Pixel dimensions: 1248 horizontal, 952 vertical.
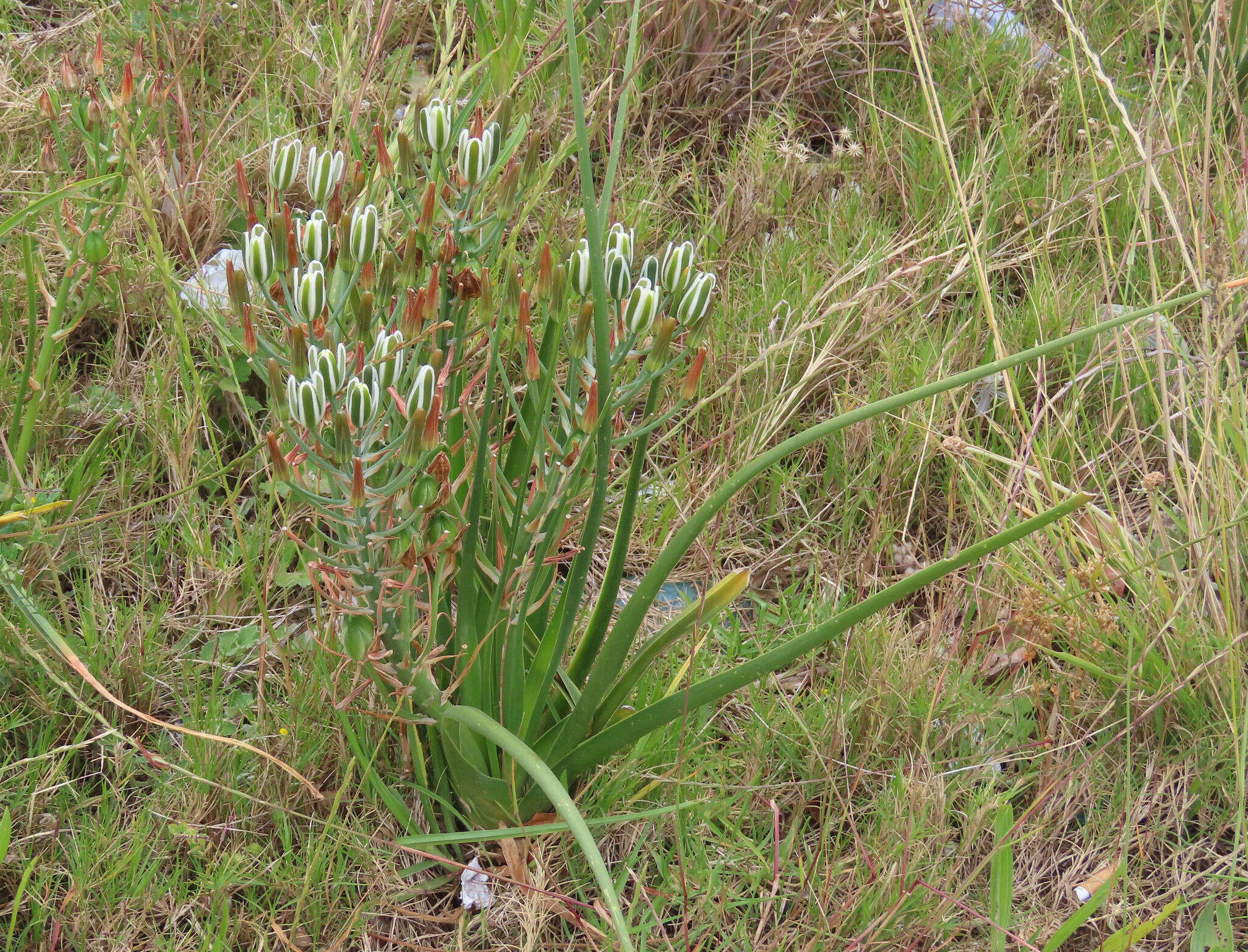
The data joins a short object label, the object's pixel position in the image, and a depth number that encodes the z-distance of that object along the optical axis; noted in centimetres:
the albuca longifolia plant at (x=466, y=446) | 108
